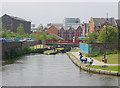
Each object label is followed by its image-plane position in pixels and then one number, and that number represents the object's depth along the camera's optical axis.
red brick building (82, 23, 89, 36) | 147.57
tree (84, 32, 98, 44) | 83.78
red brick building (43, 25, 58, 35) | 188.00
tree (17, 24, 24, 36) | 146.84
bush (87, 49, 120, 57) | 62.03
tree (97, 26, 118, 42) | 74.31
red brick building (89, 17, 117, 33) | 120.35
